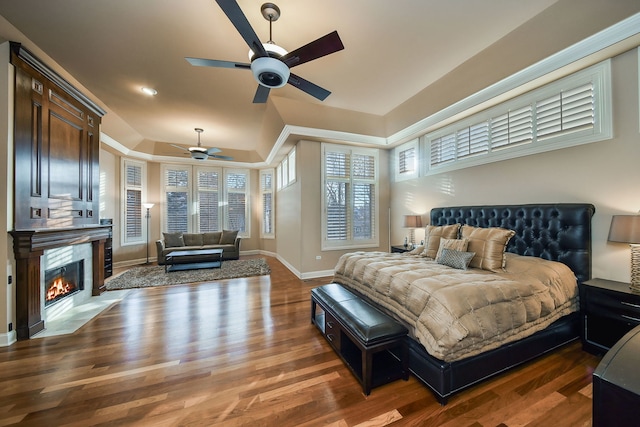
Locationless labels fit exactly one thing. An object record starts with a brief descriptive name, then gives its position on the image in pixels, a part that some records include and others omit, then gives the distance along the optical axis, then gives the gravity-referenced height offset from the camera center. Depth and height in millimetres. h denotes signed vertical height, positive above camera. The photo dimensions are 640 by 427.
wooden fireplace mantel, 2498 -595
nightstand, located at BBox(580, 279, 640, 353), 1984 -900
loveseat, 6345 -719
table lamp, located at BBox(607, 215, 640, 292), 1973 -196
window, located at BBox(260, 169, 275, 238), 7855 +477
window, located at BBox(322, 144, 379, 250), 5082 +436
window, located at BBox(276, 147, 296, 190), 5551 +1261
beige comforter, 1697 -732
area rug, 4570 -1262
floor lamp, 6501 +331
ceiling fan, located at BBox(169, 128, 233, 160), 5578 +1609
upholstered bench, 1769 -1012
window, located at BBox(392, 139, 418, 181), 4879 +1239
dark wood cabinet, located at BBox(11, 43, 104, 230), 2555 +910
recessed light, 3895 +2193
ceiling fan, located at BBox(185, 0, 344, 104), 2083 +1583
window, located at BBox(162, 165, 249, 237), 7332 +622
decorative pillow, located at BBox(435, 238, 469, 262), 2836 -378
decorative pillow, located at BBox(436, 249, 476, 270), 2613 -510
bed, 1701 -701
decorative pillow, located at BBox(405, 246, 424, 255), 3598 -558
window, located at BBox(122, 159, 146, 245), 6363 +542
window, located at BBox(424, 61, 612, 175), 2457 +1187
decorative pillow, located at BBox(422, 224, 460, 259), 3340 -312
